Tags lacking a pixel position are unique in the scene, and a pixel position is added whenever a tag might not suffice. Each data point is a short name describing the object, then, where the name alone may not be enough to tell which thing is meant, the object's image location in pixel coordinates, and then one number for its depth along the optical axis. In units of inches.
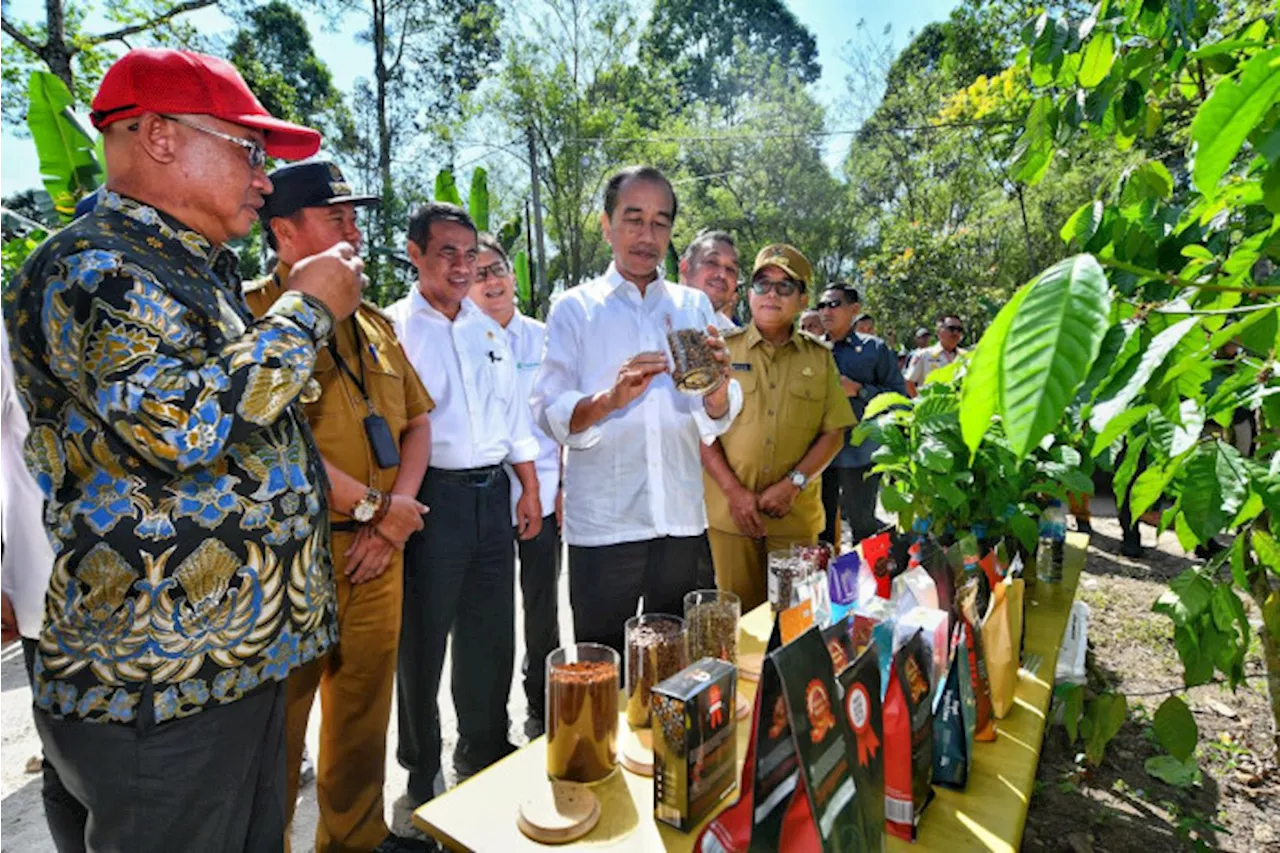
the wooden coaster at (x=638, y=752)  49.3
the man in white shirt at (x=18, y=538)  68.0
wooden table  42.7
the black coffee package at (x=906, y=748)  42.9
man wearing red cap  44.8
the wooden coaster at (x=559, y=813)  42.2
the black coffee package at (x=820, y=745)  34.2
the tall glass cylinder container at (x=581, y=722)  46.8
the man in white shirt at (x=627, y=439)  89.8
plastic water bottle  97.8
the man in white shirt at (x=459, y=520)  93.0
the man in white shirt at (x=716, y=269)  148.1
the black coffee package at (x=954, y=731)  48.5
